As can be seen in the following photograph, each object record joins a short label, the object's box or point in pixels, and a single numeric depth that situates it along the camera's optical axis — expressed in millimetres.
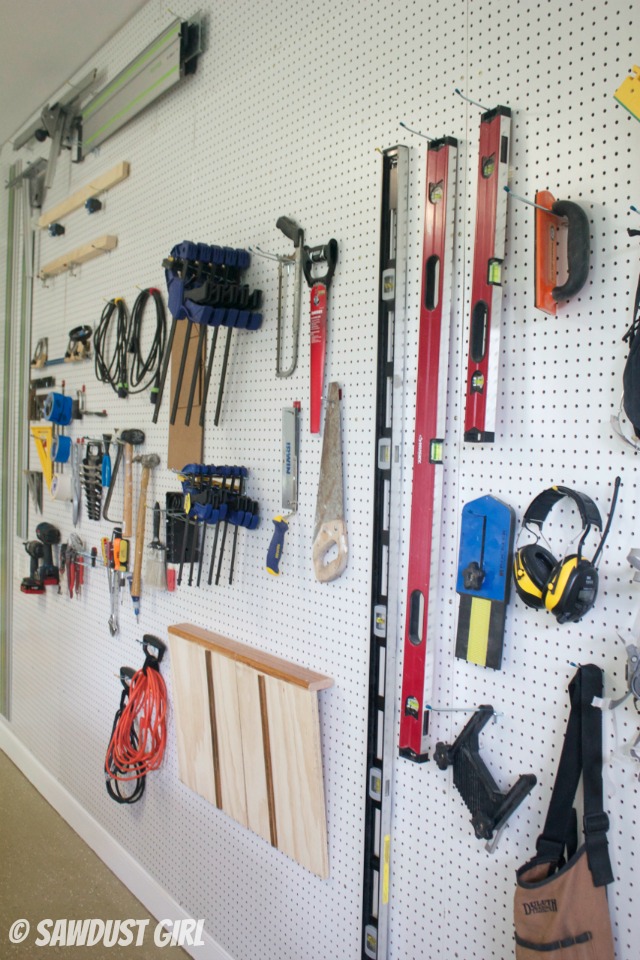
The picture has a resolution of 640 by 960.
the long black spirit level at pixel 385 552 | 1538
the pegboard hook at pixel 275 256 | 1843
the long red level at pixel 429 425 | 1420
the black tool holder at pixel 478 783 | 1268
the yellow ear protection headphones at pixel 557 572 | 1106
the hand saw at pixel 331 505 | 1690
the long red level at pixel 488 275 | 1298
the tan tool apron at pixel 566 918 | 1109
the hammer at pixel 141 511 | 2520
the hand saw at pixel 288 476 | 1837
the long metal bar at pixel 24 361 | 3707
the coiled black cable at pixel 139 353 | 2508
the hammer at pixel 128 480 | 2617
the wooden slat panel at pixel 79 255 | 2812
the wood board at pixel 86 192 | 2717
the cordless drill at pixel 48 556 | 3291
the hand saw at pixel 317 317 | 1732
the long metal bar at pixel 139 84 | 2287
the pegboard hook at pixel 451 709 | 1387
